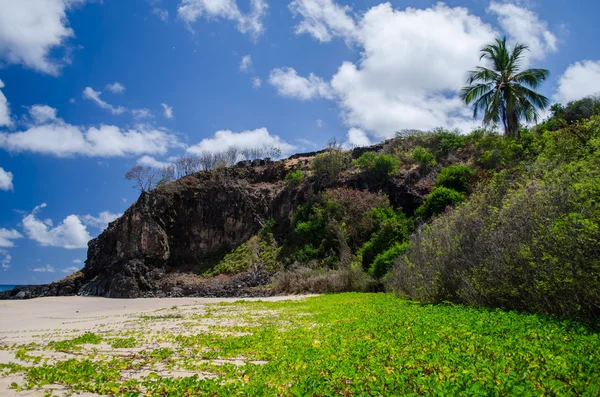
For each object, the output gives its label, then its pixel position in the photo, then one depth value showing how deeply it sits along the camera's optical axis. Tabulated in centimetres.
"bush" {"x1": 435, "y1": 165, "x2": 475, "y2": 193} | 2655
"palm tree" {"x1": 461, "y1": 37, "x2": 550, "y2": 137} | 2553
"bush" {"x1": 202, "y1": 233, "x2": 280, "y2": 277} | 3900
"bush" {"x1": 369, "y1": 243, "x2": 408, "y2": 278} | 2194
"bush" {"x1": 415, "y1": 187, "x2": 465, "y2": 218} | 2445
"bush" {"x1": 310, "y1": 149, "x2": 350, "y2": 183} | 4128
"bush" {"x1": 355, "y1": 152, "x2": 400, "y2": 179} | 3631
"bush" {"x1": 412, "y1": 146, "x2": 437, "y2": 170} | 3459
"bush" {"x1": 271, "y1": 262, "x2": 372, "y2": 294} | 2345
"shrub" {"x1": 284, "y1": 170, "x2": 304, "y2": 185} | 4472
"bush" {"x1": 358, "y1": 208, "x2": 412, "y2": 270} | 2562
